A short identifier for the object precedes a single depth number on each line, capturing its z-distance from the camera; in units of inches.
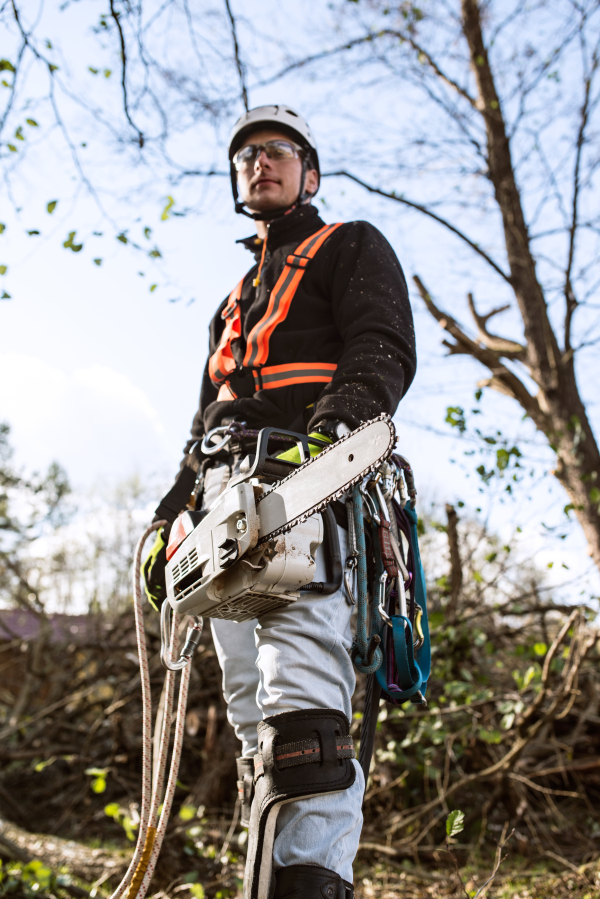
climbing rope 68.4
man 53.1
